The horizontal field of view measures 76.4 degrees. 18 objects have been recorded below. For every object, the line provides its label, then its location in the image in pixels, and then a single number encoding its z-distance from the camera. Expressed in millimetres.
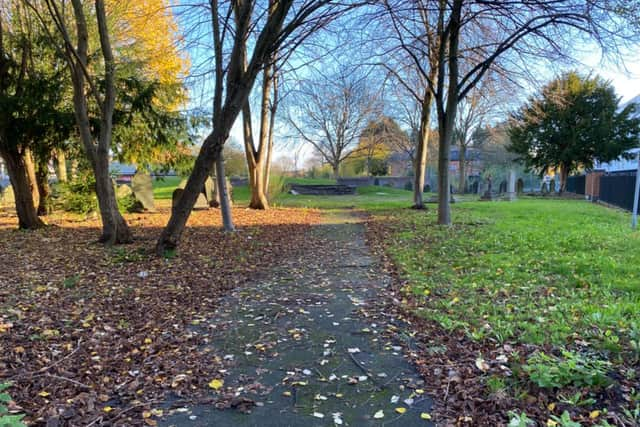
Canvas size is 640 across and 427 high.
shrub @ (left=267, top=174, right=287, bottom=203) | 20375
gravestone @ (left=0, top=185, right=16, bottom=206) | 18512
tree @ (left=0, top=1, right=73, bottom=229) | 9812
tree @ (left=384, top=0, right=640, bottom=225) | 7961
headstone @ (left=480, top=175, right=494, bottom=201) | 23147
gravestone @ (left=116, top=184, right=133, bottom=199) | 14539
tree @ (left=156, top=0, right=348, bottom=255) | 6891
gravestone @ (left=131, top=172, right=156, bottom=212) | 15391
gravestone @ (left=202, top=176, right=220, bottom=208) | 17953
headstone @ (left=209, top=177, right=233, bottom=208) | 18416
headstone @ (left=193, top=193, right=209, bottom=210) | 16812
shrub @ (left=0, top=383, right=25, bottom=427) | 1797
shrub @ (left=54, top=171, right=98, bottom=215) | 12789
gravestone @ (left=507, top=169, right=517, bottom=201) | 23412
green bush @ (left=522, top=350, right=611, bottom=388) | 2535
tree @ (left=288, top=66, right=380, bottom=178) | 33844
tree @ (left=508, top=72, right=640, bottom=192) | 24859
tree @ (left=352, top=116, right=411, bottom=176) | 31984
